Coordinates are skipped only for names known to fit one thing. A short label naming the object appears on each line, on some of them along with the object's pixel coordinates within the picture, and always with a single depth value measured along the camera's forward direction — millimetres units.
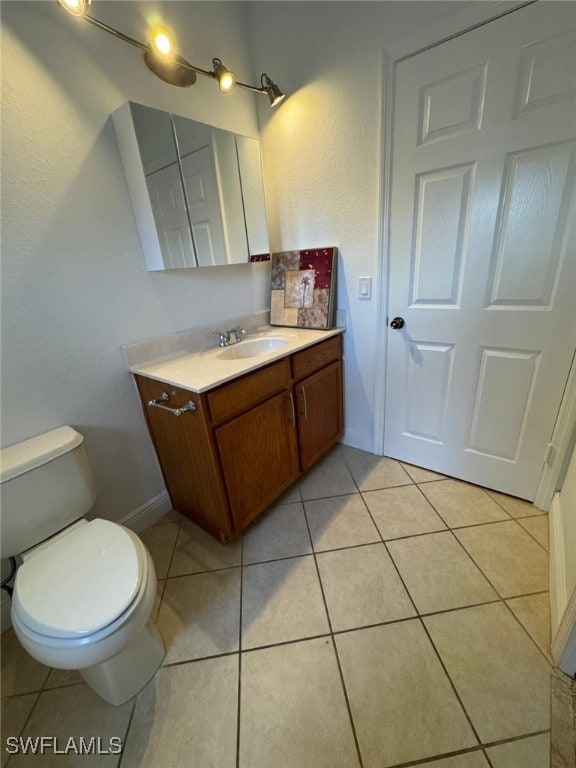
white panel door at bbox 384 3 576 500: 1110
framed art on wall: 1756
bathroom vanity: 1228
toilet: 798
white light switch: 1673
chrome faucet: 1670
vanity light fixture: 1163
